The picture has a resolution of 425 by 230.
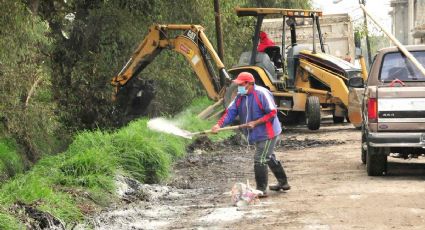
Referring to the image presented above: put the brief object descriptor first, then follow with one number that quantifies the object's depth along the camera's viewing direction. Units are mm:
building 80688
